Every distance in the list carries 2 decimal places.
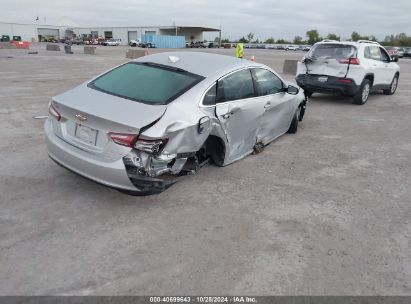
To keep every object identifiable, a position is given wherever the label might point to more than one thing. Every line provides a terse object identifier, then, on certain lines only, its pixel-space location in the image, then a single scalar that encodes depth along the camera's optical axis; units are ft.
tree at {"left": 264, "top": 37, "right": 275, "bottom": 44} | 462.19
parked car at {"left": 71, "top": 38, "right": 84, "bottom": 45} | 277.95
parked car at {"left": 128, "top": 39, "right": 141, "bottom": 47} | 263.76
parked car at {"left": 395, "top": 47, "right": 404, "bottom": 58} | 172.51
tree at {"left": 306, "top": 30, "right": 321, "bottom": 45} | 390.50
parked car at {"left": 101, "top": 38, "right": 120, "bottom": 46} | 269.85
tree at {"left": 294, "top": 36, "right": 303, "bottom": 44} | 409.57
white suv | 32.55
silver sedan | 11.80
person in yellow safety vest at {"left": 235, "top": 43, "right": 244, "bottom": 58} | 72.59
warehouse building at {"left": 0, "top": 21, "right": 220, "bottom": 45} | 318.86
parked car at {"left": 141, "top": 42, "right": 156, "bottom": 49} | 242.04
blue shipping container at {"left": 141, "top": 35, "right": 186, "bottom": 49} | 243.60
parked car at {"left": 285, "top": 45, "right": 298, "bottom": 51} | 284.82
